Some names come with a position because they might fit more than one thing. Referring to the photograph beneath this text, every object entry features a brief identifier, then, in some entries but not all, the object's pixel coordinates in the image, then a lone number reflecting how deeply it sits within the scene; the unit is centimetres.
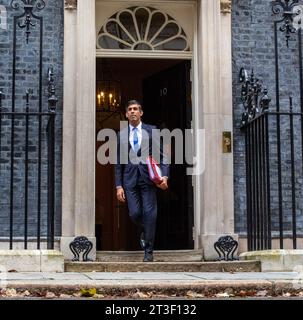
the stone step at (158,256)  988
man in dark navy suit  921
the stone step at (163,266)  877
